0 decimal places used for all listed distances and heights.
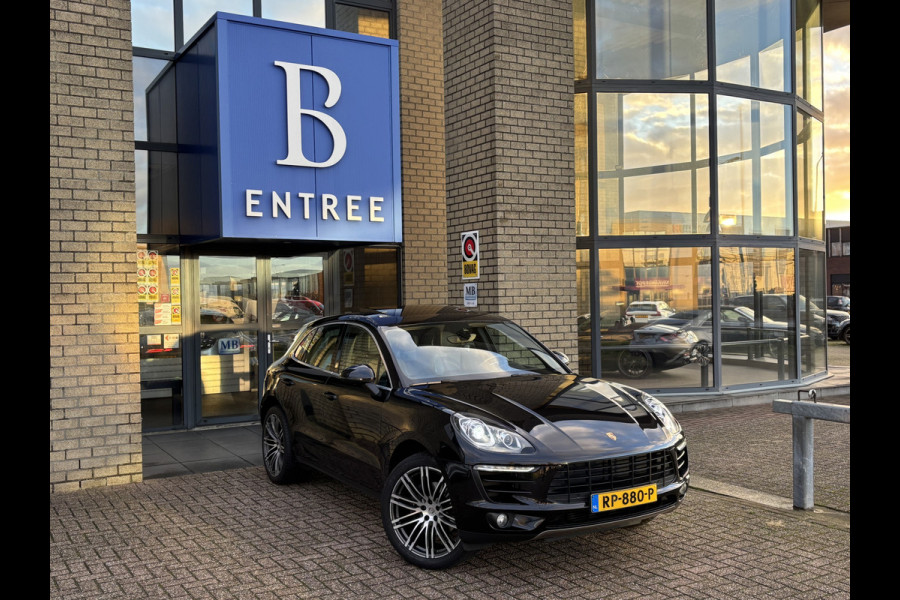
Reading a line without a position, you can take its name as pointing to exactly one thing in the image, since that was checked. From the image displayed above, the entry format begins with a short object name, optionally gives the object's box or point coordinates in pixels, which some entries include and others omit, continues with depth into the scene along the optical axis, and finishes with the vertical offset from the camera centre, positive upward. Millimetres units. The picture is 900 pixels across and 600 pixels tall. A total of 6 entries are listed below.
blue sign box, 8391 +1879
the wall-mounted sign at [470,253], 9266 +526
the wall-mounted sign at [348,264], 11320 +507
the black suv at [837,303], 33028 -426
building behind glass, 9695 +1302
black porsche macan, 4566 -889
